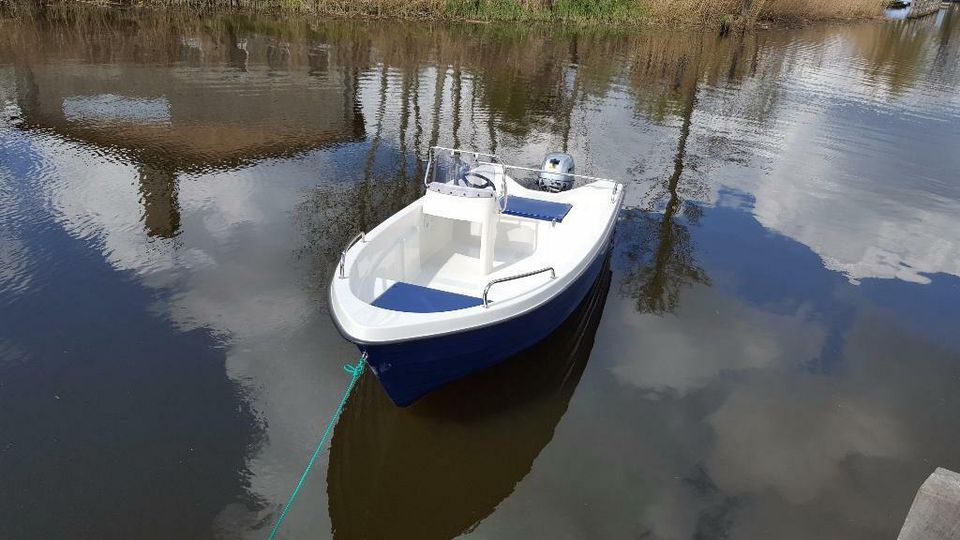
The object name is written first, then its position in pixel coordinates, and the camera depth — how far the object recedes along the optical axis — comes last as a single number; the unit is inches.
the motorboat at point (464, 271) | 193.3
